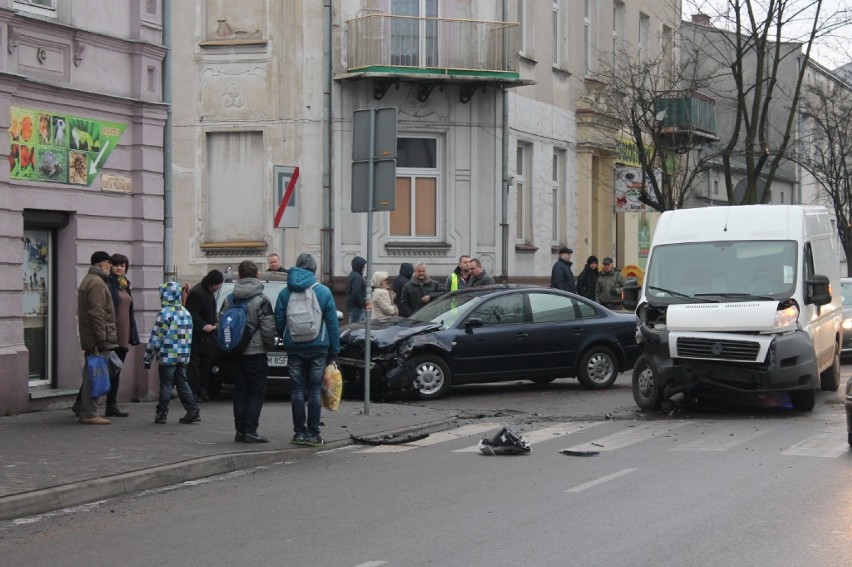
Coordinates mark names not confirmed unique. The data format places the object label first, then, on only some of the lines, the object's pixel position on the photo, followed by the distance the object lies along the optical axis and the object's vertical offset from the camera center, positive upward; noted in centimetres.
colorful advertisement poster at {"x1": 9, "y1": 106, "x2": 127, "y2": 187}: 1572 +145
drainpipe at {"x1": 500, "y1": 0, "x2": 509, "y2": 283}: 2811 +149
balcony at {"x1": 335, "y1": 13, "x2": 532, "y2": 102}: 2641 +427
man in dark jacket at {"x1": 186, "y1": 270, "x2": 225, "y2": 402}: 1608 -81
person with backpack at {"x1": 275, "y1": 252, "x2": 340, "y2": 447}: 1295 -70
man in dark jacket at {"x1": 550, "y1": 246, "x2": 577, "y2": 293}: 2544 -21
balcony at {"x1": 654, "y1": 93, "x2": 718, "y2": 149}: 3366 +374
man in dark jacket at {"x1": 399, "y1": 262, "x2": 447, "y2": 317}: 2189 -46
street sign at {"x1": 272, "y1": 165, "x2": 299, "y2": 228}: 1794 +92
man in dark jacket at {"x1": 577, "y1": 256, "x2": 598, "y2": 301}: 2681 -34
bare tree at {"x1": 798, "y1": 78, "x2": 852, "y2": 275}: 4453 +392
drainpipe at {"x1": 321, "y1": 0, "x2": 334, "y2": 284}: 2652 +203
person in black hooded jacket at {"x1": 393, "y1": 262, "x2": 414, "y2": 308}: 2288 -24
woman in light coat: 2000 -61
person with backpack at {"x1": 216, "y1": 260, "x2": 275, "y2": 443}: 1309 -81
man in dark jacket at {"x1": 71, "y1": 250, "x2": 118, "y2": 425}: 1425 -65
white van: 1538 -50
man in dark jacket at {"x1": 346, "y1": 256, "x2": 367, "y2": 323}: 2116 -47
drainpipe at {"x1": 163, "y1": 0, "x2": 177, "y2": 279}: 1808 +152
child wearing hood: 1451 -92
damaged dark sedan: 1781 -110
